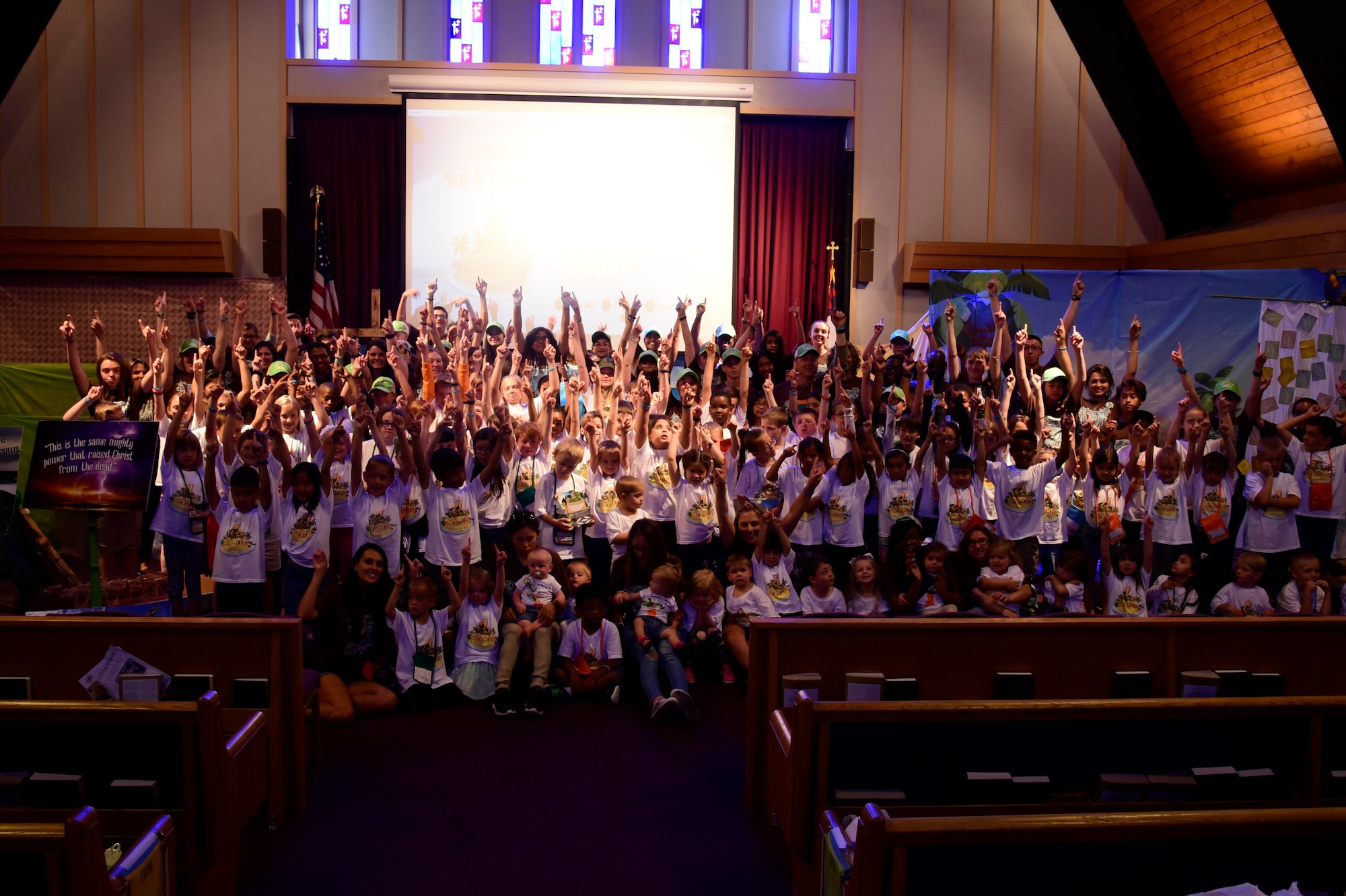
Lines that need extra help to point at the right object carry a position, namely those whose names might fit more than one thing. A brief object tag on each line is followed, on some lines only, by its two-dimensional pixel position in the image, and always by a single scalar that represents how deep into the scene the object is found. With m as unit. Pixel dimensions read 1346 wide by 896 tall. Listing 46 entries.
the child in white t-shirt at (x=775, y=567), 5.33
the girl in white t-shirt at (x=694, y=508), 5.65
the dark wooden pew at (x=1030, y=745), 2.85
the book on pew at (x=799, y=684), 3.44
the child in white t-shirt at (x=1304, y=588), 5.36
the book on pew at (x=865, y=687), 3.40
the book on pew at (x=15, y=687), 3.37
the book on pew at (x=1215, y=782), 2.95
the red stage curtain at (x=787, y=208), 10.52
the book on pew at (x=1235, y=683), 3.52
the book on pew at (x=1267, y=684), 3.56
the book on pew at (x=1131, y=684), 3.59
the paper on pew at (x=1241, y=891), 2.01
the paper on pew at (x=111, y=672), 3.42
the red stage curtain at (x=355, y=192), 10.23
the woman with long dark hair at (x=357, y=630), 4.76
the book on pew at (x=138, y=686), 3.33
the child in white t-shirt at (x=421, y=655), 4.75
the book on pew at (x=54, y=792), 2.68
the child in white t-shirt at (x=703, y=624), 5.16
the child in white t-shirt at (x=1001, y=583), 5.37
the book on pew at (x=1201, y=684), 3.46
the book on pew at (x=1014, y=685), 3.53
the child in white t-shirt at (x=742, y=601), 5.21
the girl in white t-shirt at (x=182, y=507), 5.27
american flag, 9.63
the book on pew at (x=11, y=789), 2.77
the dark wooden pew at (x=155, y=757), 2.81
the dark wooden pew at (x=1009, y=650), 3.59
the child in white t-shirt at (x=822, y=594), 5.14
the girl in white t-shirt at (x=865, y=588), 5.15
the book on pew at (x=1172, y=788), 2.92
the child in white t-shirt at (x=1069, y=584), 5.45
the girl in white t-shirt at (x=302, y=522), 5.17
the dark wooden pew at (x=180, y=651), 3.48
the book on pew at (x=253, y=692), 3.45
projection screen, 9.95
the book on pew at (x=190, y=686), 3.38
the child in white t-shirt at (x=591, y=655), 4.90
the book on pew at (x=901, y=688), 3.42
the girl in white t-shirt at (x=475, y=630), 4.85
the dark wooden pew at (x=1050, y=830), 1.96
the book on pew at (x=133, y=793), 2.79
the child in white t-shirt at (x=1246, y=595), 5.28
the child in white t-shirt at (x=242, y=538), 4.96
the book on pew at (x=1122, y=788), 2.87
